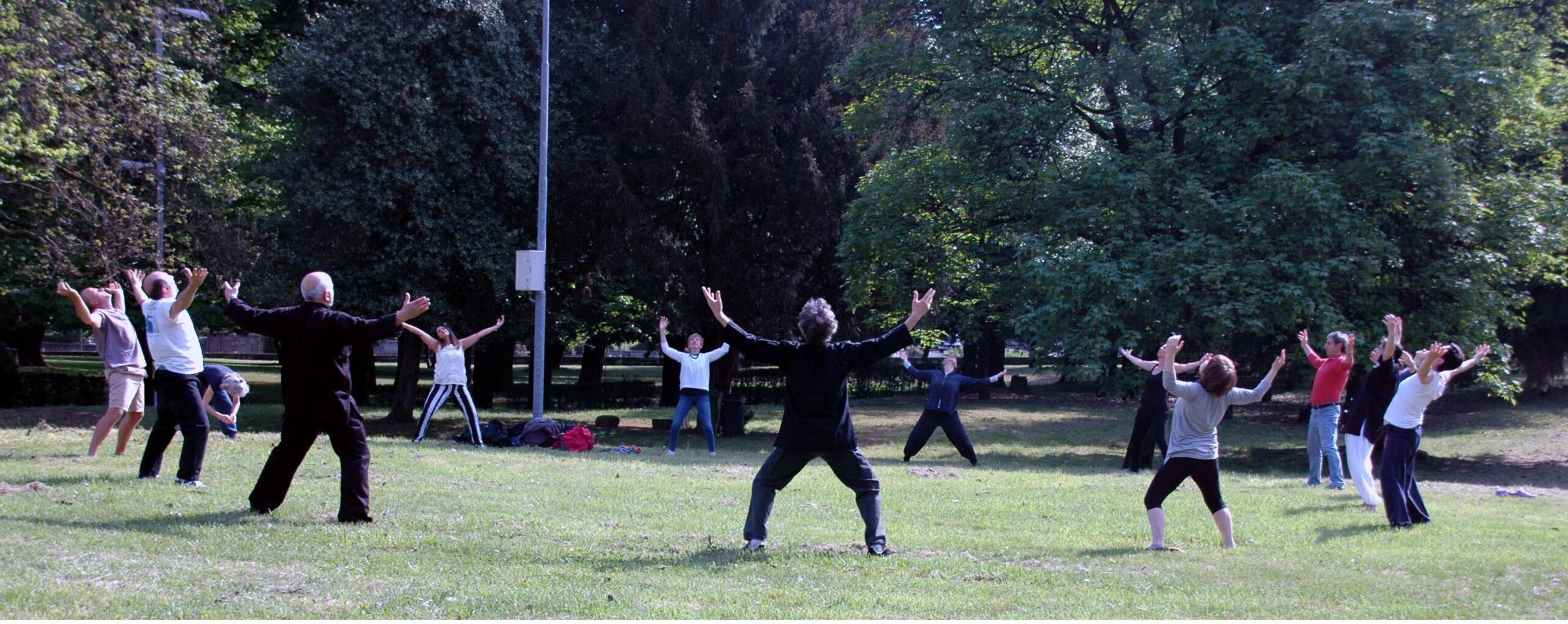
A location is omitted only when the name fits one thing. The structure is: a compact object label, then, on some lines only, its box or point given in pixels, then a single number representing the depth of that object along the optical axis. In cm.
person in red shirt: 1255
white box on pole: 1930
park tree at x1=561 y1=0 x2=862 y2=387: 2614
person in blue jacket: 1647
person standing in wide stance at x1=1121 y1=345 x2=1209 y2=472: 1599
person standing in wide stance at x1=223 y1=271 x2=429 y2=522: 811
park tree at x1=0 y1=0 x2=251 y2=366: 1841
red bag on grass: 1727
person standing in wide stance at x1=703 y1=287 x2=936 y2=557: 766
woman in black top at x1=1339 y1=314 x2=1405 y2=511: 1122
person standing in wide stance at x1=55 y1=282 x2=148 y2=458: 1126
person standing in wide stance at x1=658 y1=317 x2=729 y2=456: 1662
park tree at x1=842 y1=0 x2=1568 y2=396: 1822
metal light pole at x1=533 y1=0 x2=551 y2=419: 2005
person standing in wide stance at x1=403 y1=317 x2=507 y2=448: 1691
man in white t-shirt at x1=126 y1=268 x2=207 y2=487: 994
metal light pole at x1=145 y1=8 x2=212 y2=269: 2245
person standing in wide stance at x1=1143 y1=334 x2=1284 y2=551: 832
